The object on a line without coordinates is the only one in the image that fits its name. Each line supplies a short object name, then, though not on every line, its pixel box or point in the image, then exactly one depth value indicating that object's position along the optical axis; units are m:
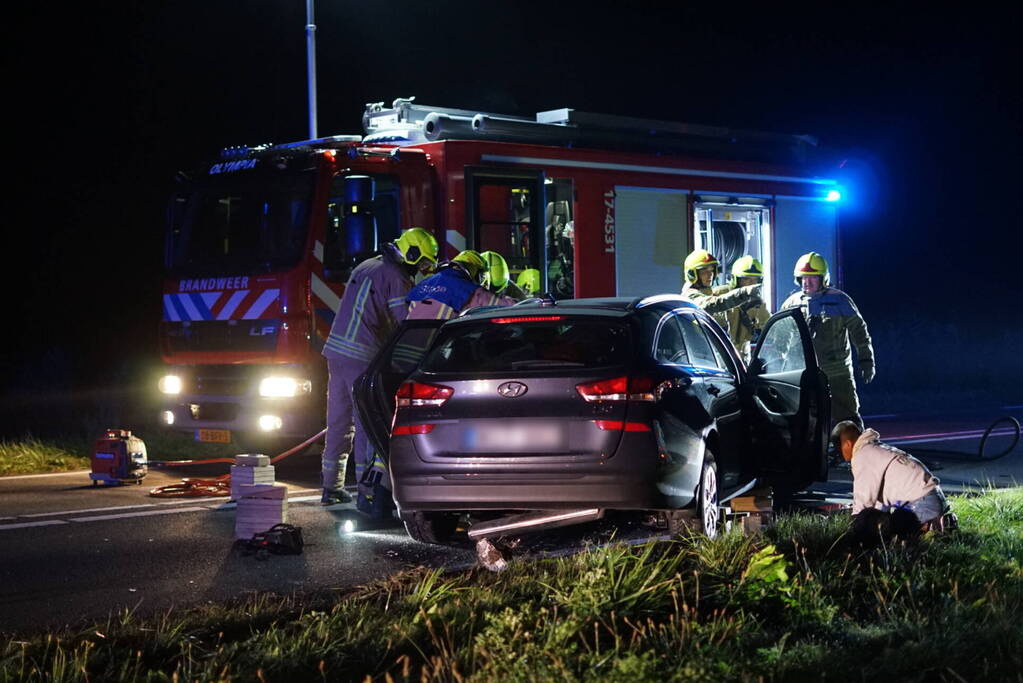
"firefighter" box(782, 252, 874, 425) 11.79
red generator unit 11.70
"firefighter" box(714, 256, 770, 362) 12.99
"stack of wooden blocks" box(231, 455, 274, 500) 9.31
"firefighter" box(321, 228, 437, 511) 10.59
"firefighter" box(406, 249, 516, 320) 10.26
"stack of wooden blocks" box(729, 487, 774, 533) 9.05
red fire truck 12.29
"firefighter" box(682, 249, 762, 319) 12.83
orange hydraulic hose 11.34
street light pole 19.88
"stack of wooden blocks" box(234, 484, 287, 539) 8.84
